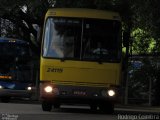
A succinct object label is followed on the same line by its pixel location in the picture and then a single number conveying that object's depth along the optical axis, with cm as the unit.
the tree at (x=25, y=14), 2739
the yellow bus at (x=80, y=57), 1872
